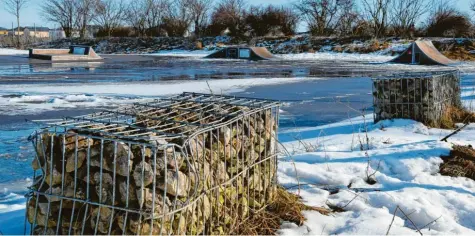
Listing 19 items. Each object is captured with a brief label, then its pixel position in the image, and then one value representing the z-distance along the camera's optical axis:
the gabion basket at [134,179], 2.31
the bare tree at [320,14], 41.47
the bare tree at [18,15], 44.66
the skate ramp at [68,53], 25.95
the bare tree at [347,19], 40.62
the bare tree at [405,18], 38.78
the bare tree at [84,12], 50.59
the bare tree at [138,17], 51.28
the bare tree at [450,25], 34.47
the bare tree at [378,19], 37.72
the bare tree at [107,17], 51.00
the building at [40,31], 73.87
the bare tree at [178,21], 48.25
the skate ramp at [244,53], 28.22
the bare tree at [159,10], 51.03
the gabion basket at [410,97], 6.92
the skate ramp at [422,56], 22.03
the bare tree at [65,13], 50.66
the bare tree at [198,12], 49.31
